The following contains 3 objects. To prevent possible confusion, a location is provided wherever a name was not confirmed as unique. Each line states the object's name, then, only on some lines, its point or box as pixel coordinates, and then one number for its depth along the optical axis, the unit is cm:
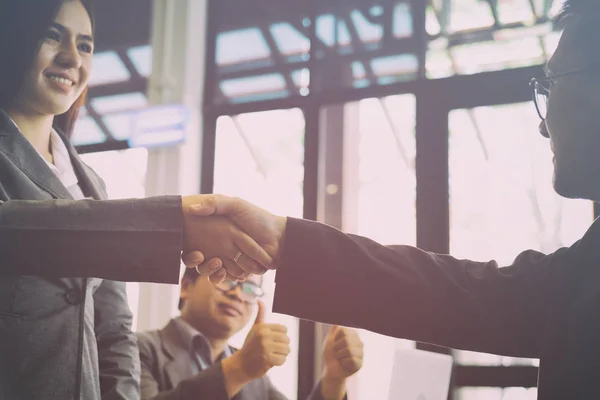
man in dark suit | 125
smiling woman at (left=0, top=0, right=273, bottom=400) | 122
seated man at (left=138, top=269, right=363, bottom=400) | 215
